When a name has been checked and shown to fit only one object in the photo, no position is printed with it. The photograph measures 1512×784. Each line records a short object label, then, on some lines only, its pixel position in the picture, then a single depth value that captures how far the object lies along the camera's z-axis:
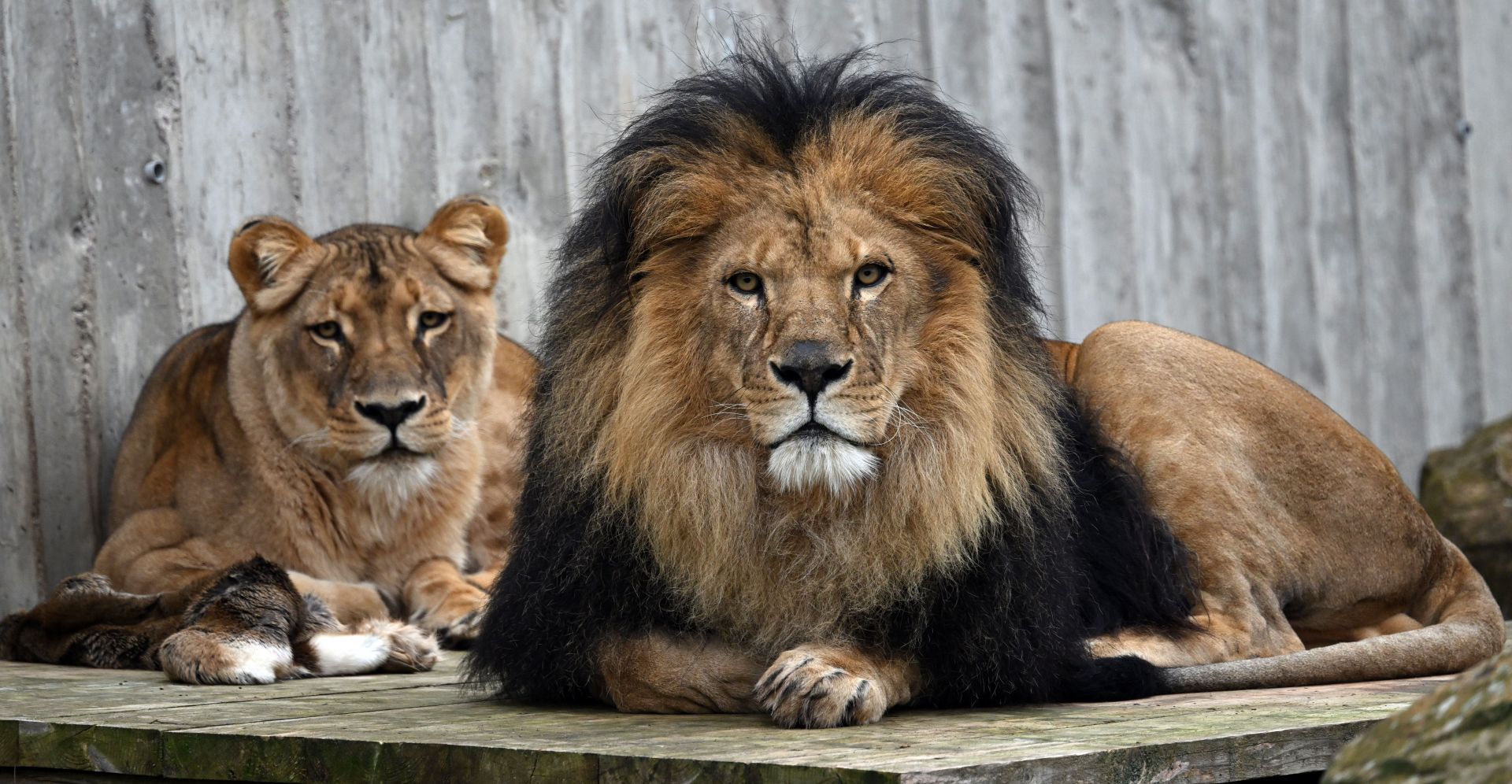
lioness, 9.98
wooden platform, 4.93
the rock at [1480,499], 14.12
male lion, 6.30
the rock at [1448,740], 3.44
